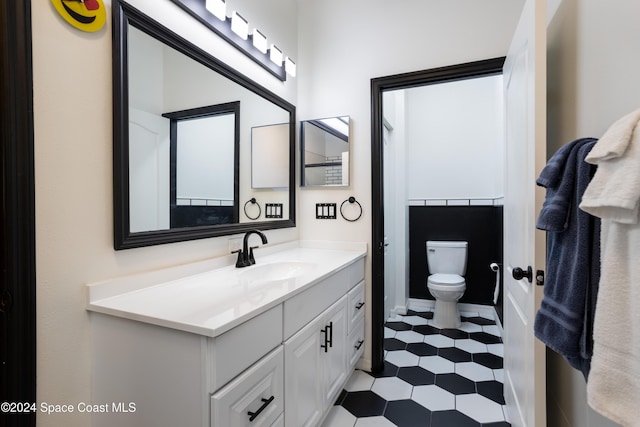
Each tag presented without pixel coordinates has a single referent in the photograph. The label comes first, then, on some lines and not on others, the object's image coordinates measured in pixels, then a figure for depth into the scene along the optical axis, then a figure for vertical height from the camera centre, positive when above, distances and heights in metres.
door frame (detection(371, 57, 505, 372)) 2.04 +0.04
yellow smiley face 0.95 +0.64
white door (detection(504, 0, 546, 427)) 1.08 +0.02
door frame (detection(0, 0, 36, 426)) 0.83 +0.00
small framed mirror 2.18 +0.43
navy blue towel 0.78 -0.13
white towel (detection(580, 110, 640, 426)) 0.59 -0.15
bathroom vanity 0.84 -0.43
